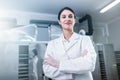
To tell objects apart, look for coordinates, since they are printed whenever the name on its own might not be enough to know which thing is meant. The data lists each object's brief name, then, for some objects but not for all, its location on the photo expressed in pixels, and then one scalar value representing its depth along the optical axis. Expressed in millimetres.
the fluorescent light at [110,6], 3398
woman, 1113
